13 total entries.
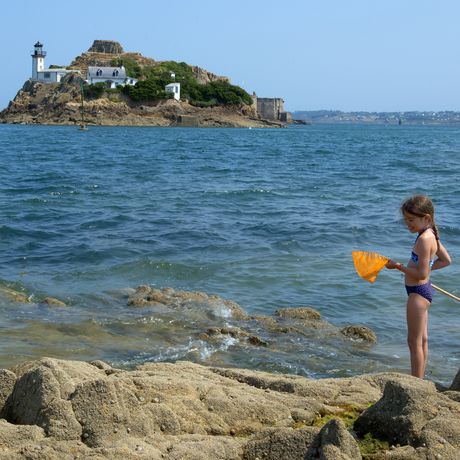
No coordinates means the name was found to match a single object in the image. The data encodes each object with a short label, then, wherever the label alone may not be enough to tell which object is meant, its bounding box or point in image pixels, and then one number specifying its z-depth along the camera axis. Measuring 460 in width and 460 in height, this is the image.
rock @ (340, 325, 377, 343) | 9.05
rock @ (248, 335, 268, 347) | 8.62
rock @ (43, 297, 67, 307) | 10.25
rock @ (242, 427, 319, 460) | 4.08
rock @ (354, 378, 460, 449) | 4.29
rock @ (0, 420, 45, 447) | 4.06
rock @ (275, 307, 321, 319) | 9.84
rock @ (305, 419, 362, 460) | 3.92
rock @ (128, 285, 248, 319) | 9.98
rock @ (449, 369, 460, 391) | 5.28
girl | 5.99
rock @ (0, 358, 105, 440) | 4.21
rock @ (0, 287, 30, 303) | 10.46
